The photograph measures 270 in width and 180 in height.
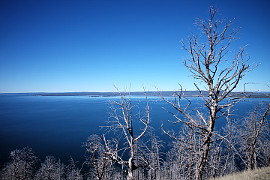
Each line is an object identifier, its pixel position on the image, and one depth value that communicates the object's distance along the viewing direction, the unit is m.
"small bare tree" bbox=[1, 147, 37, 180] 28.88
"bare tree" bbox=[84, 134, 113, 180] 13.44
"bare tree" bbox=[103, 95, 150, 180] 7.13
